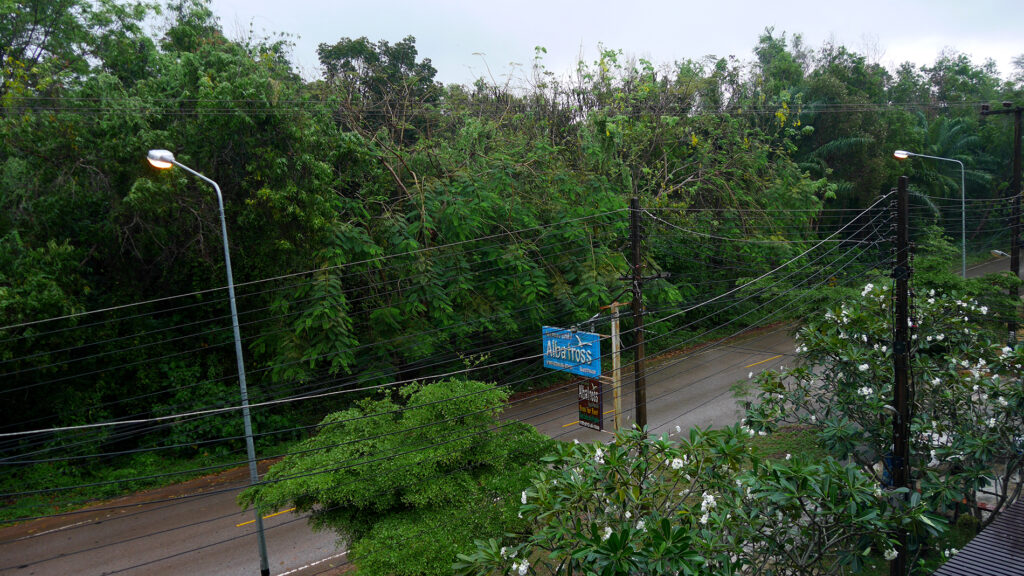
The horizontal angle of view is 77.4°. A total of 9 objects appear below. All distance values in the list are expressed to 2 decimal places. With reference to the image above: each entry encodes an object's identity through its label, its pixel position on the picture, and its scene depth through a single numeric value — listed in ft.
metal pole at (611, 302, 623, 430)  39.83
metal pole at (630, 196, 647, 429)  35.60
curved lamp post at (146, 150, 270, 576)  32.12
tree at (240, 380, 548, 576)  25.49
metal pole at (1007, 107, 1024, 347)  61.57
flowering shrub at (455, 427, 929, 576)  18.99
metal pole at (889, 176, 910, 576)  28.81
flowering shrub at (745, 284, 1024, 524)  30.19
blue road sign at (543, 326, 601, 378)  42.96
